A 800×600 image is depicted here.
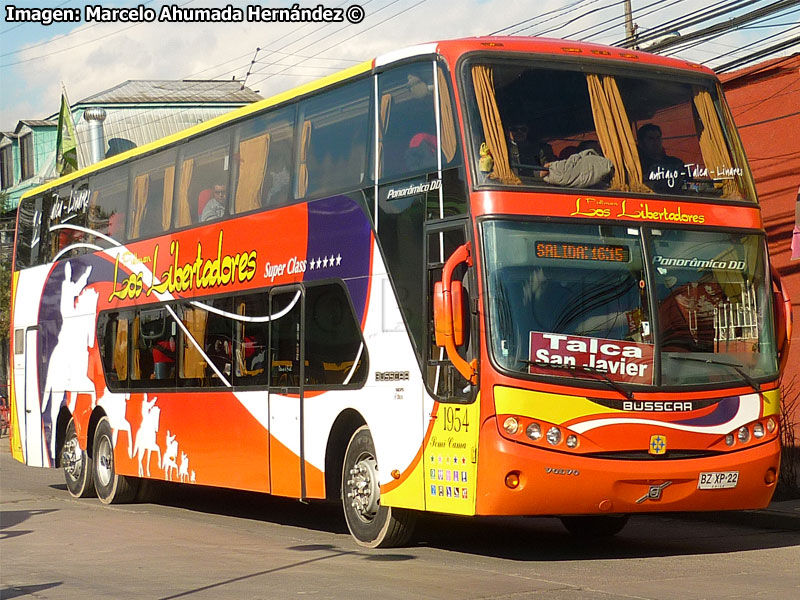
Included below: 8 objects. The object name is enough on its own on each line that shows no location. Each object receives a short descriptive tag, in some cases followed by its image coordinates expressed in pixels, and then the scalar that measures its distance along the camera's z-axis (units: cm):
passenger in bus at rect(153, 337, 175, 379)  1616
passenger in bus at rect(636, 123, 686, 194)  1112
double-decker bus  1034
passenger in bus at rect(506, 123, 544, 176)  1072
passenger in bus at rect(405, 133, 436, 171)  1123
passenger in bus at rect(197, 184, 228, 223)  1498
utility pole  2831
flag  3838
